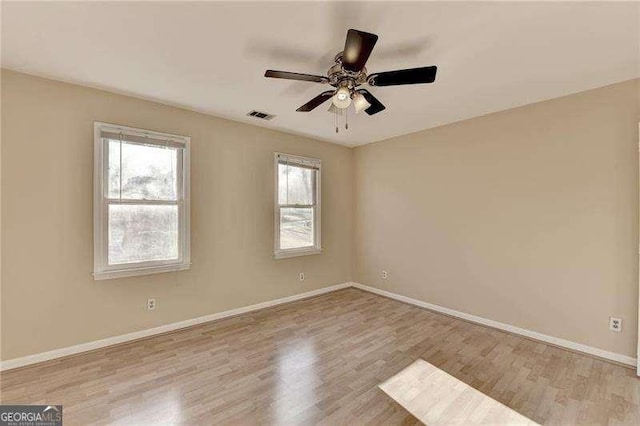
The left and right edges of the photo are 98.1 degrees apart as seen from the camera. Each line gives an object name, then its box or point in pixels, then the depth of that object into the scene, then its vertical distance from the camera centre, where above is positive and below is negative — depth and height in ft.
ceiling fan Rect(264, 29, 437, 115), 5.42 +3.23
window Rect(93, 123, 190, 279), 9.35 +0.42
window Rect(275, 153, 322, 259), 13.96 +0.38
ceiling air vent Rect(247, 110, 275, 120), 11.60 +4.19
